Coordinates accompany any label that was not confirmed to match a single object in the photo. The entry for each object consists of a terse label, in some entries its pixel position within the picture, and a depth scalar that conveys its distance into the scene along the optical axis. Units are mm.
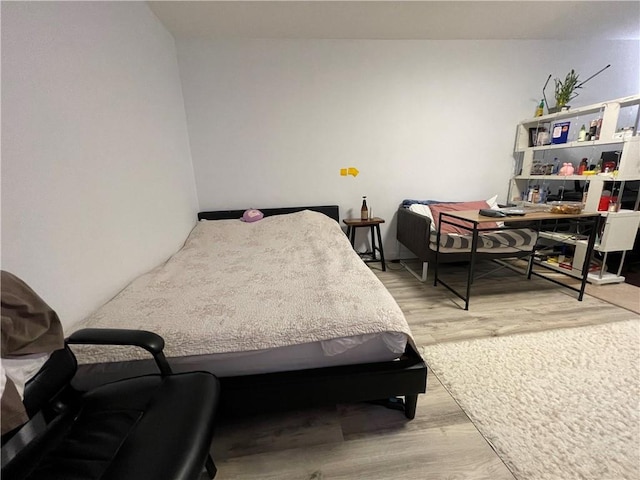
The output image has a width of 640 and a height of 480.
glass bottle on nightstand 2965
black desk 1876
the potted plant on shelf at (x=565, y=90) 2739
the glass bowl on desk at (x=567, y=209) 2017
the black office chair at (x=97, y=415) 642
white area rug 1039
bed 1011
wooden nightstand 2859
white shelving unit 2191
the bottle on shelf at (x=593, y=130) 2420
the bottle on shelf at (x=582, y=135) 2511
